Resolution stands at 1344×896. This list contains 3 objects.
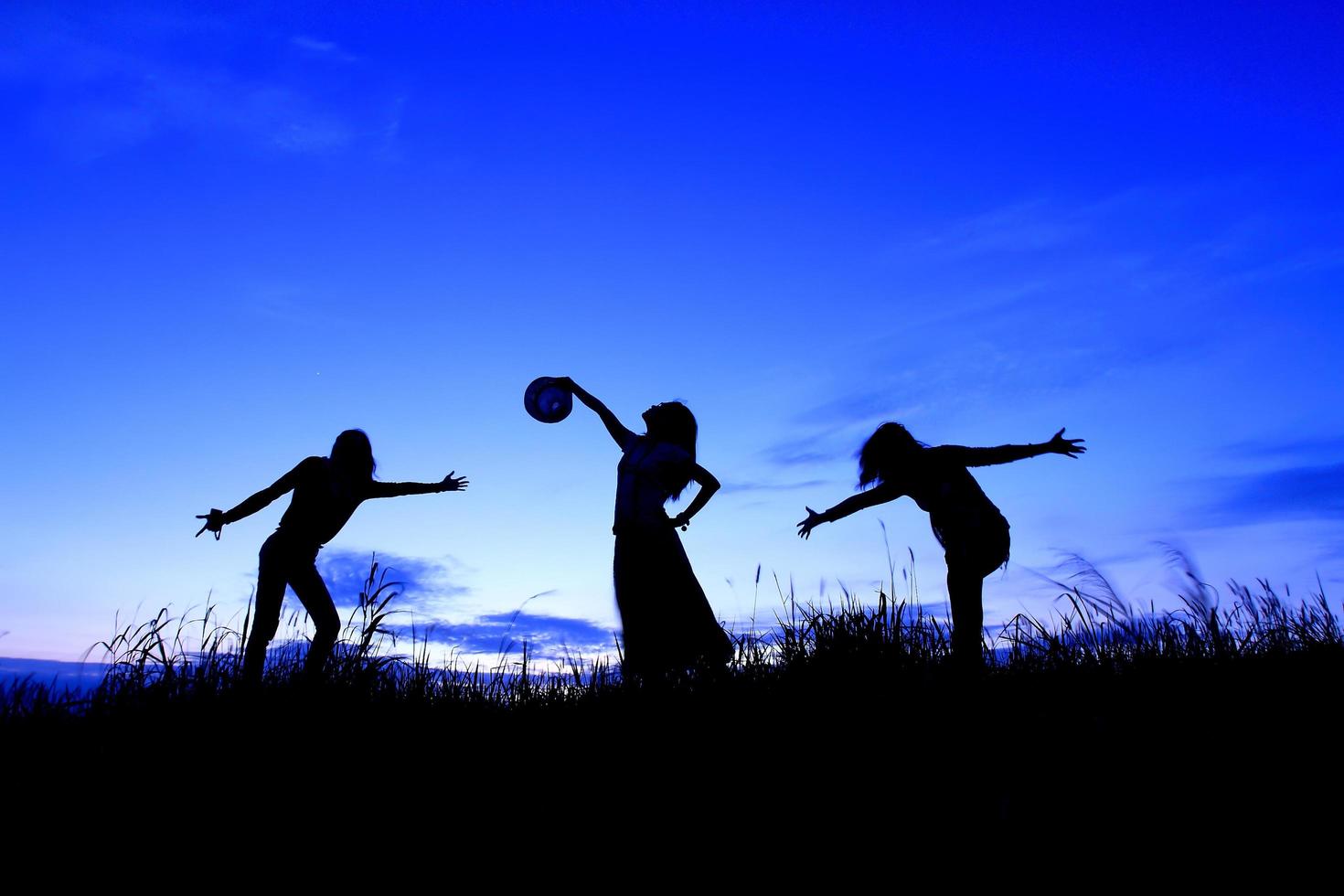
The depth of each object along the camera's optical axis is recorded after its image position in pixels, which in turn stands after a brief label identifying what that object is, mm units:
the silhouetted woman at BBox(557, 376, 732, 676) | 5762
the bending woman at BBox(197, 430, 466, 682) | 6426
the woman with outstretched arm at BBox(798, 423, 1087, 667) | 5688
